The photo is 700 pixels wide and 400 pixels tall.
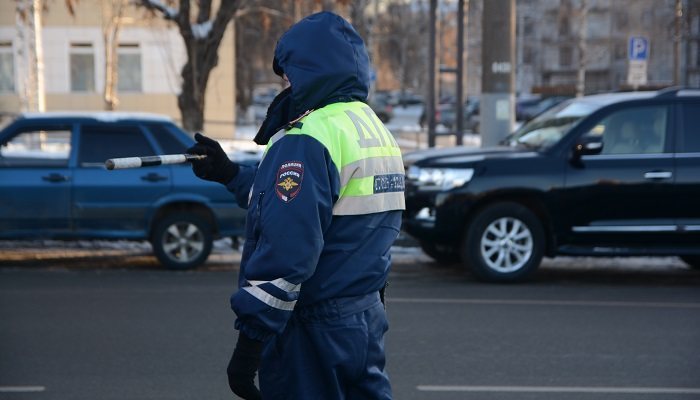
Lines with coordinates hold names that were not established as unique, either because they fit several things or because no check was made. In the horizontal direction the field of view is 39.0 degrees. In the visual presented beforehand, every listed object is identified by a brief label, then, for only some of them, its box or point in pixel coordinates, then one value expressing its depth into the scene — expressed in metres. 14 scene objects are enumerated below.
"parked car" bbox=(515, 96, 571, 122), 46.28
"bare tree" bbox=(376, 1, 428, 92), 58.03
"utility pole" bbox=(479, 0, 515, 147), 12.82
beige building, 31.95
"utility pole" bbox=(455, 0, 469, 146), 14.55
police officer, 2.91
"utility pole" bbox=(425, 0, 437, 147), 14.94
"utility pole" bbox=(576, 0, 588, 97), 43.64
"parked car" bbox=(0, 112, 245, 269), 10.16
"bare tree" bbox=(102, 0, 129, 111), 27.86
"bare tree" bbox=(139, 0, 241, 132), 14.26
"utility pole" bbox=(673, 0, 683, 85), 27.66
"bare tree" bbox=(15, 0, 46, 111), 19.11
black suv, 9.70
